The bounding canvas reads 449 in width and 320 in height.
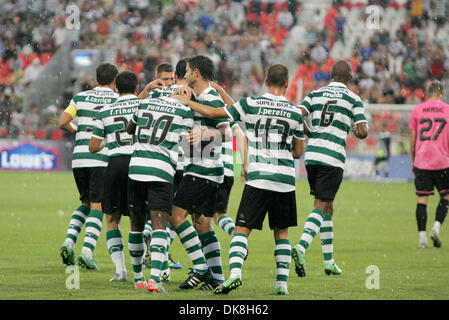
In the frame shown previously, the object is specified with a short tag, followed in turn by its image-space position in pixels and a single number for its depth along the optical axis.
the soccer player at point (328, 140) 18.25
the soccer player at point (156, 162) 14.86
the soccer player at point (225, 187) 17.94
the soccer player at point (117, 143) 15.98
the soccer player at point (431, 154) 23.44
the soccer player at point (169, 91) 17.05
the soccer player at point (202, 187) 15.41
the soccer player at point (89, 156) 18.17
